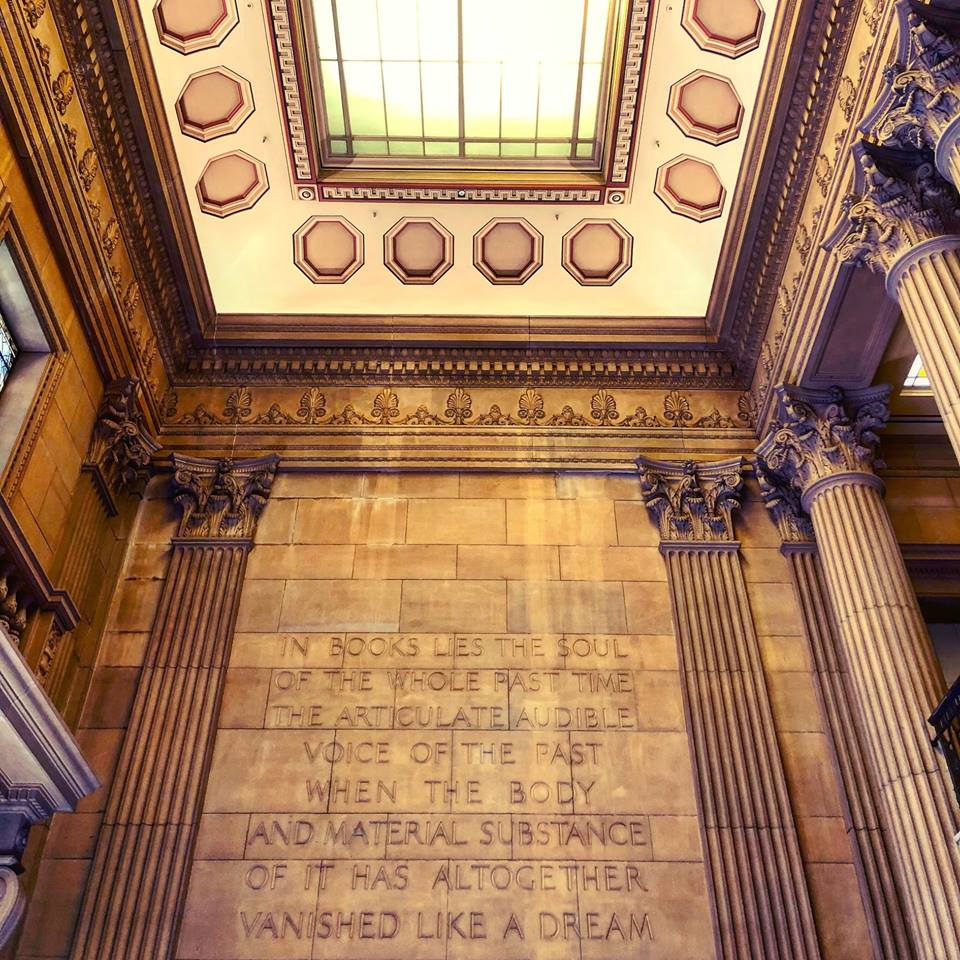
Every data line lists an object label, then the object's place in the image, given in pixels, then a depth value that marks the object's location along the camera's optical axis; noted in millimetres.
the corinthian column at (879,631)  7004
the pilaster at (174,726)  7824
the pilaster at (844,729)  7758
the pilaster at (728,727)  7801
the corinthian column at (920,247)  6769
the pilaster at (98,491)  8641
